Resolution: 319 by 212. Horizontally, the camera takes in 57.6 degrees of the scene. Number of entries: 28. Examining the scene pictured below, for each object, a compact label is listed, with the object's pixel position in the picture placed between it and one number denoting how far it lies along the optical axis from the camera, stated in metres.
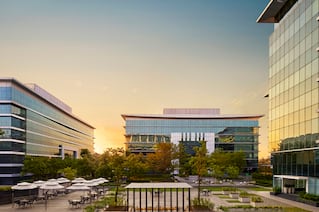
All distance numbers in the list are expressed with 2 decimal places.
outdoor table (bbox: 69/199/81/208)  27.31
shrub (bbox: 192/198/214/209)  25.09
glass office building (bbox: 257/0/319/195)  30.45
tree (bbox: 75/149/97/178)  59.33
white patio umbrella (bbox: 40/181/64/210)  28.18
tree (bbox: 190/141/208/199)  32.87
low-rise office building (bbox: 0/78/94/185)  55.91
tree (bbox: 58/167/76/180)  44.72
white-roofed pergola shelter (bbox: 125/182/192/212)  23.87
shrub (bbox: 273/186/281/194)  37.22
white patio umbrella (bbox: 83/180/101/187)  31.69
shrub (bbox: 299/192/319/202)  28.51
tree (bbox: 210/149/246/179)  50.70
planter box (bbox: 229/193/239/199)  33.48
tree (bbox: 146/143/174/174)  73.03
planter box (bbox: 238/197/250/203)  30.21
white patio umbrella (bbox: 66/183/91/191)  28.92
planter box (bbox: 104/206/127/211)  25.10
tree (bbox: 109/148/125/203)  32.66
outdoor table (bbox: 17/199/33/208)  27.37
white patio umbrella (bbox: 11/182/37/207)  28.96
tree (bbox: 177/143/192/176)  69.93
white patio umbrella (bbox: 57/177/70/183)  37.46
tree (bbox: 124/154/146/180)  40.59
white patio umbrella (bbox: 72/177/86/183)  36.69
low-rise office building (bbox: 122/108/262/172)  95.21
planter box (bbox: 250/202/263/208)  27.33
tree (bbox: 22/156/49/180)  55.26
